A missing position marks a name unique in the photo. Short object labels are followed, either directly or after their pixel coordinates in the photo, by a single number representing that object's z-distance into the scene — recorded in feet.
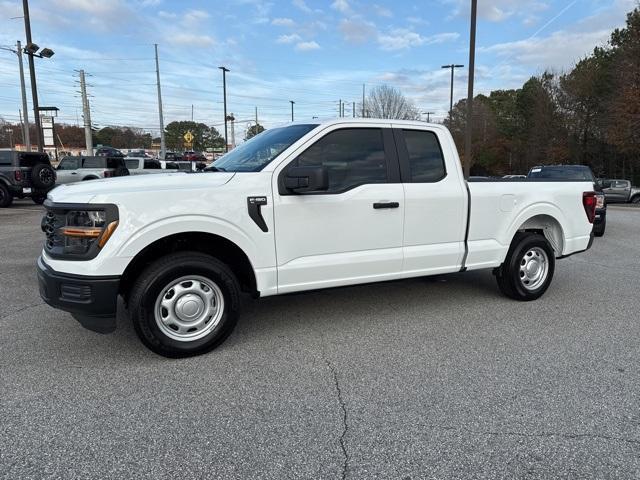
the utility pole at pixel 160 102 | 130.11
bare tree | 148.46
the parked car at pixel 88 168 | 63.36
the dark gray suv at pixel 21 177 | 51.37
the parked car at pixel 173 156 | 182.89
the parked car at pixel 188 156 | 188.85
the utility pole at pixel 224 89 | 150.92
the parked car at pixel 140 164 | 74.70
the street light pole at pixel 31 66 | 66.41
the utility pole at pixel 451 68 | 124.10
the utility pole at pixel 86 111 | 161.58
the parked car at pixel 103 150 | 172.15
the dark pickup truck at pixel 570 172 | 35.91
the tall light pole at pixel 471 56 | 62.45
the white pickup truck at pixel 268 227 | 11.46
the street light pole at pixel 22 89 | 81.00
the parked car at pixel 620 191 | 77.20
